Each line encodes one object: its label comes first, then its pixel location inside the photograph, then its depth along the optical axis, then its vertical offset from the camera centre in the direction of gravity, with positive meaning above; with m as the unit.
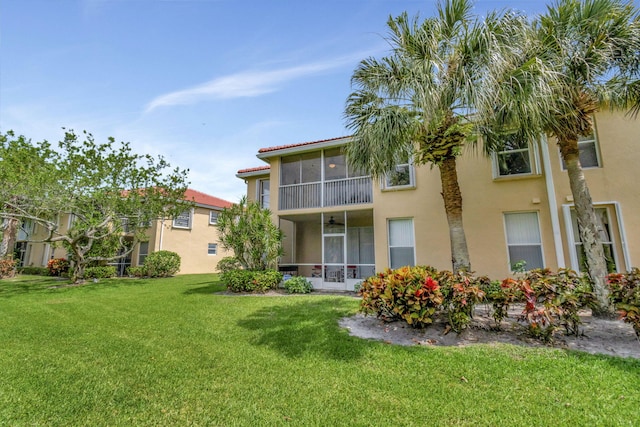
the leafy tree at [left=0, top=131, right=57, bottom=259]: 12.20 +4.09
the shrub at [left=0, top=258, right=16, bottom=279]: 19.48 -0.42
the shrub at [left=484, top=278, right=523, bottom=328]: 5.68 -0.74
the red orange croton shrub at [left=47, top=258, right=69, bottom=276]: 21.33 -0.38
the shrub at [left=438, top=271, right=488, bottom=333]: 5.77 -0.77
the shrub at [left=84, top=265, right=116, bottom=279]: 18.25 -0.73
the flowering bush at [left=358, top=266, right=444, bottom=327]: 5.93 -0.77
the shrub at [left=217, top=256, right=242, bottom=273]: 13.77 -0.19
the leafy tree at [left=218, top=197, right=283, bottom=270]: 12.52 +1.14
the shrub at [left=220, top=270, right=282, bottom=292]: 12.05 -0.85
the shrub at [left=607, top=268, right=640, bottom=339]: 5.02 -0.67
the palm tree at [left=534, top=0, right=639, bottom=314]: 6.86 +4.84
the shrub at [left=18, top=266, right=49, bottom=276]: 22.13 -0.75
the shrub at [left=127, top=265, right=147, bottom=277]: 19.42 -0.71
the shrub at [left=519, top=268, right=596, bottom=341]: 5.40 -0.85
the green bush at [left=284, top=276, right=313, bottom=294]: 12.23 -1.11
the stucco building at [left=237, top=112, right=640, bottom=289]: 9.52 +2.21
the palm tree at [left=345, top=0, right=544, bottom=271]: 7.00 +4.54
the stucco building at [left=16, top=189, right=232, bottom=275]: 20.95 +1.47
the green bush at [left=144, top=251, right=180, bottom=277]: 19.22 -0.23
